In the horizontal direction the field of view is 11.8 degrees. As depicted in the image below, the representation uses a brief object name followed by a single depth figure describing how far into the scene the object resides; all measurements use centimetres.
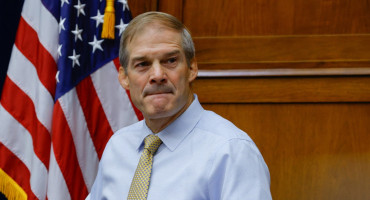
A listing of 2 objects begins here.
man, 348
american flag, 405
